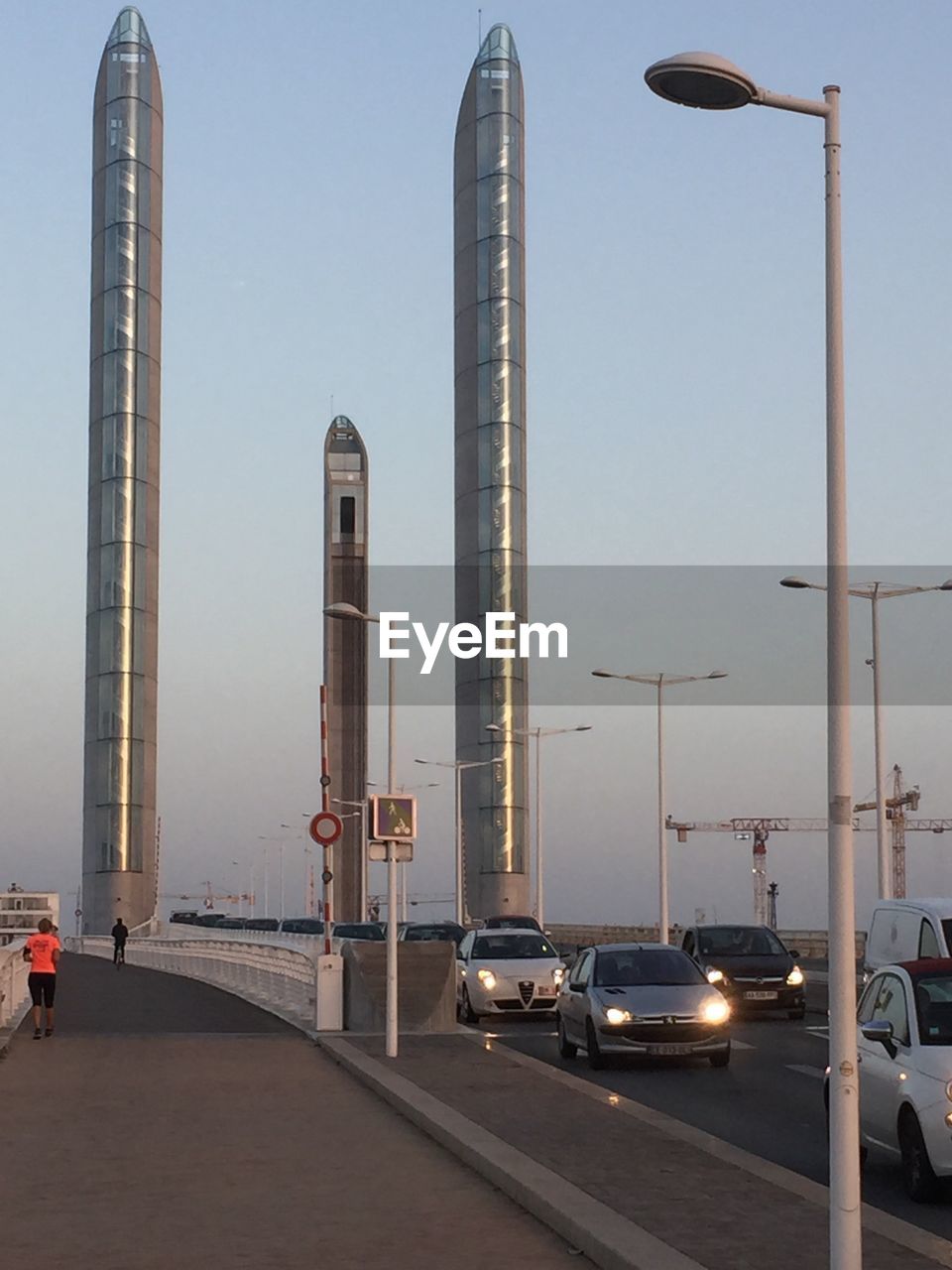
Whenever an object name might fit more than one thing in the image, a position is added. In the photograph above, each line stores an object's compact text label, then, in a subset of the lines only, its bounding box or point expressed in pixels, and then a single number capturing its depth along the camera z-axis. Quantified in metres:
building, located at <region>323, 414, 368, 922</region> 114.56
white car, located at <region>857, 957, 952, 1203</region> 12.85
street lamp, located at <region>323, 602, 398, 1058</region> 24.11
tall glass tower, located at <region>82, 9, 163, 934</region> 92.44
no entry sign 27.17
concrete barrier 28.17
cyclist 61.87
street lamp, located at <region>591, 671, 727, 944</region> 53.19
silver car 24.05
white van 24.05
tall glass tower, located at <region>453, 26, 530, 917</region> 92.56
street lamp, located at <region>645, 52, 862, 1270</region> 8.86
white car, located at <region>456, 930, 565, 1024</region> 33.78
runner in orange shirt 28.50
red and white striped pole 29.64
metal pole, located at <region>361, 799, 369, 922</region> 102.94
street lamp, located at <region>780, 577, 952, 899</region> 47.06
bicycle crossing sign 25.16
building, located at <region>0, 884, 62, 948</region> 168.62
